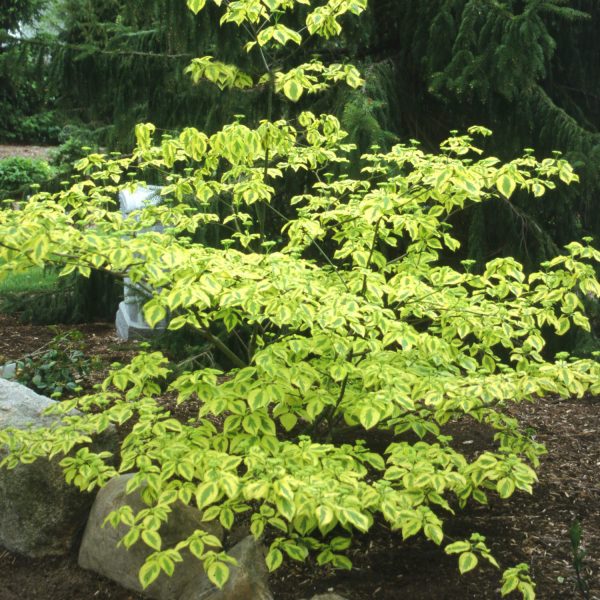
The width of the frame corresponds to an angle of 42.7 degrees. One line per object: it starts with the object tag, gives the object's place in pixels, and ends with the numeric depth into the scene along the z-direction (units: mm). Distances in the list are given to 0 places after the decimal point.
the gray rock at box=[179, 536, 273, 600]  2855
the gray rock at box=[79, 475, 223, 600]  3146
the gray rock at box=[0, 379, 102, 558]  3537
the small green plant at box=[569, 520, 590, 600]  2689
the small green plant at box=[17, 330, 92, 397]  5004
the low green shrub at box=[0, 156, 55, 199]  13380
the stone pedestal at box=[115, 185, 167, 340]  6266
